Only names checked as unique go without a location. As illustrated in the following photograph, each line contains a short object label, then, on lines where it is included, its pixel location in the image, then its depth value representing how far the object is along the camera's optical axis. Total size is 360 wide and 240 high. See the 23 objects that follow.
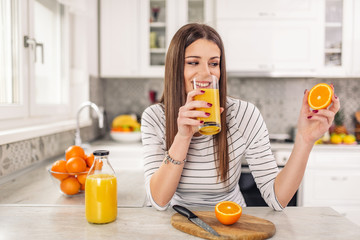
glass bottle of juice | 0.91
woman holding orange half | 1.10
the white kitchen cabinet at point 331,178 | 2.75
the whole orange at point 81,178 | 1.29
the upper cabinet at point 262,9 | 3.01
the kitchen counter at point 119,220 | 0.85
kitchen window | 1.78
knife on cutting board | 0.85
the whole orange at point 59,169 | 1.28
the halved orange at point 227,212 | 0.89
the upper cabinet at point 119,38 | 3.15
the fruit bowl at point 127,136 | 2.98
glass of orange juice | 0.96
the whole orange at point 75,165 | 1.26
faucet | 2.04
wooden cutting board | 0.82
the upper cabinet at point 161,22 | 3.12
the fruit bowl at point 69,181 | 1.27
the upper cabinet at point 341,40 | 3.04
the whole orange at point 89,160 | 1.32
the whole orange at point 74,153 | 1.33
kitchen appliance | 2.43
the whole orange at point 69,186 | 1.28
